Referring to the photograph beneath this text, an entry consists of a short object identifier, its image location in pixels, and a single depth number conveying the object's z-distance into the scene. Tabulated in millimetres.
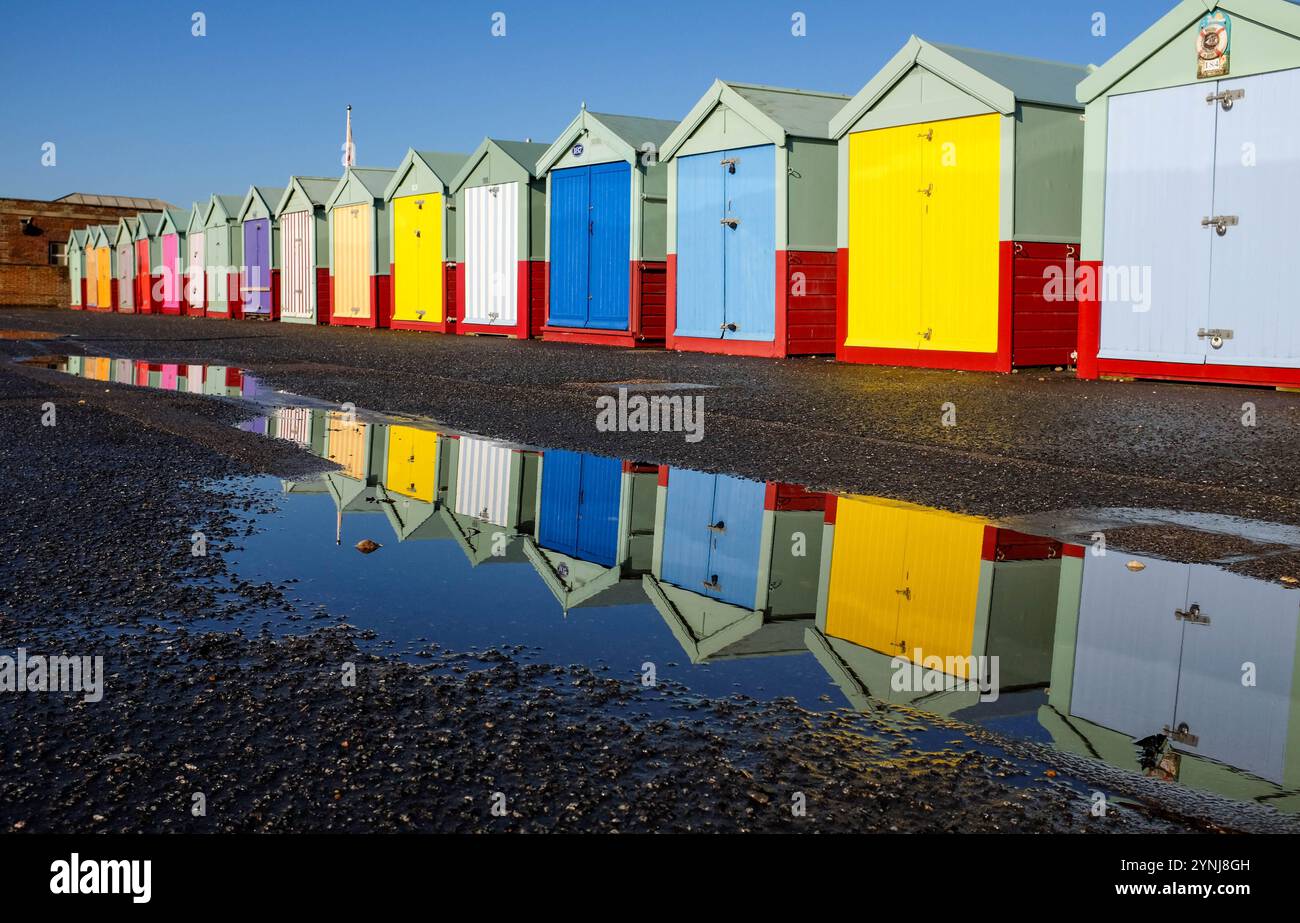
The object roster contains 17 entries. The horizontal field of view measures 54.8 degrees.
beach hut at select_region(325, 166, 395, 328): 31656
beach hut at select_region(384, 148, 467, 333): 28500
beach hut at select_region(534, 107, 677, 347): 21734
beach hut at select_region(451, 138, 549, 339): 25422
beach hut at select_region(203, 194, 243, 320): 41062
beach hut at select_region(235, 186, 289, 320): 38219
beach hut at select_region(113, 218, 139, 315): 54219
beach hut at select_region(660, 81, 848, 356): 17922
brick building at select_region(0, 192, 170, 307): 72250
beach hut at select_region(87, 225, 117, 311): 57500
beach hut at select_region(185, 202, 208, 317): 44156
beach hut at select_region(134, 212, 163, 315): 50531
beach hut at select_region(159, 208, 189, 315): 47000
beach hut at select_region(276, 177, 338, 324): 35062
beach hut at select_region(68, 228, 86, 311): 63844
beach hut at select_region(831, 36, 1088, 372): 14797
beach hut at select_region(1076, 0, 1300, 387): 12109
